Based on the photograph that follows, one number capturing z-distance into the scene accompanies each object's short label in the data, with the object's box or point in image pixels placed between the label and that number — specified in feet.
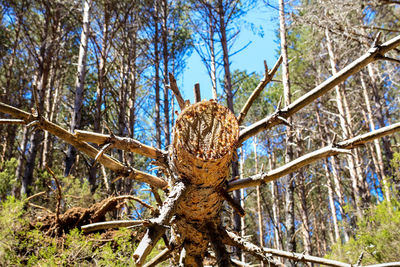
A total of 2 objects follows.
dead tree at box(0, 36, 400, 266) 6.17
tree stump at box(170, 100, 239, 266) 6.25
